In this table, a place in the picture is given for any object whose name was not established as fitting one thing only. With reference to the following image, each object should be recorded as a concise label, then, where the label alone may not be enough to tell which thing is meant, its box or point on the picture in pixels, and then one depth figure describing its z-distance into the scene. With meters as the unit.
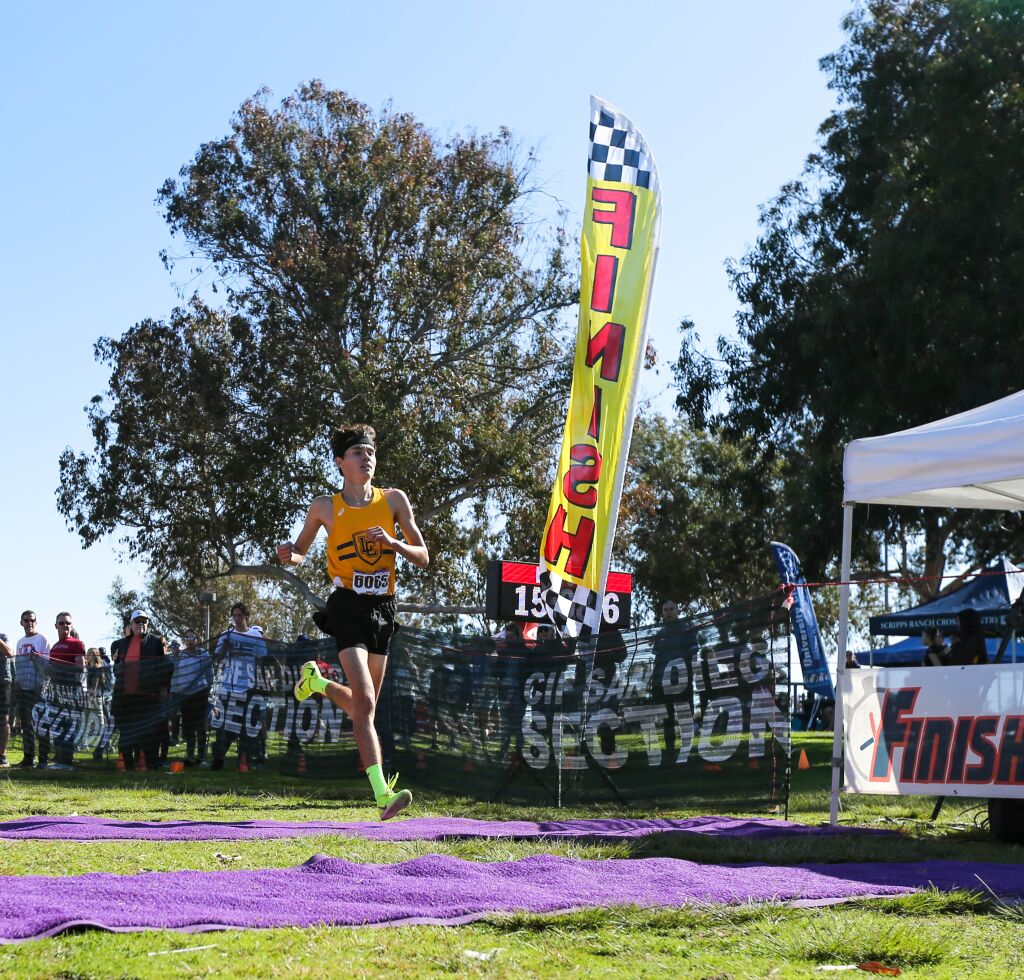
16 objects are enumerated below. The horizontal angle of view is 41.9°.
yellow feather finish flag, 10.66
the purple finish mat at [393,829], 6.59
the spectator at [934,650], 10.86
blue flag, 22.23
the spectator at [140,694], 15.04
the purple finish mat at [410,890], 3.94
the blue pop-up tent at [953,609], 21.19
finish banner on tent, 7.69
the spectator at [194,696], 14.77
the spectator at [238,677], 14.36
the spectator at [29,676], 16.05
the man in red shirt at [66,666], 15.99
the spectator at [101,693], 15.60
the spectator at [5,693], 14.87
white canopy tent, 7.63
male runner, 7.21
